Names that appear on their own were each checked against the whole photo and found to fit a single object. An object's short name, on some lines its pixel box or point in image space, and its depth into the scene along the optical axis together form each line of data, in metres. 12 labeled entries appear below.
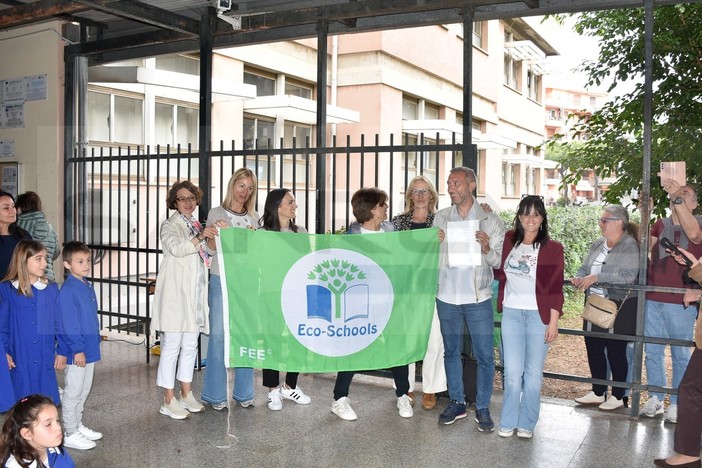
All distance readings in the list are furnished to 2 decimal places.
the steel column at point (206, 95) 6.50
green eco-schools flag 4.75
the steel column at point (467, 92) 5.34
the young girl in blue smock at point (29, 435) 2.86
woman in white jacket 5.05
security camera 5.80
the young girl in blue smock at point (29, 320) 4.35
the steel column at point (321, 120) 6.10
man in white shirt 4.93
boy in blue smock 4.41
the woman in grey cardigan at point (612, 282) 5.26
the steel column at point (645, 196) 5.01
